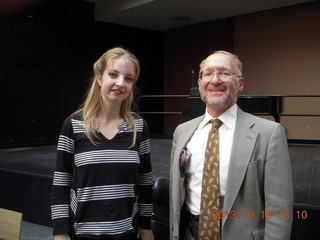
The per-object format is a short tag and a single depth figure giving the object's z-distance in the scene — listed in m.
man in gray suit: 1.25
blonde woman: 1.36
